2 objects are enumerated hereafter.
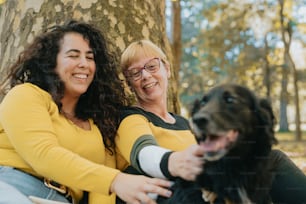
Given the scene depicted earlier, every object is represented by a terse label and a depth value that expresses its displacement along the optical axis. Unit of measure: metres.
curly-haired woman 2.03
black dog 1.74
